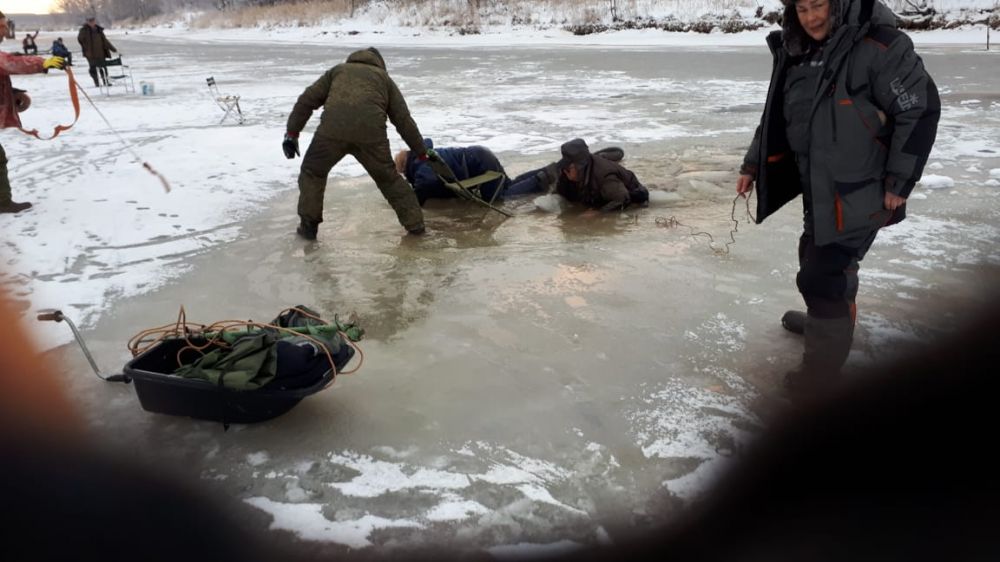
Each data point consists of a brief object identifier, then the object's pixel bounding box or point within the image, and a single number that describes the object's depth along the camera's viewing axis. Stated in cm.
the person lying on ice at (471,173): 623
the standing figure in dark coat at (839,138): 239
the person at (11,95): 525
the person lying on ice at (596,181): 561
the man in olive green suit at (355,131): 482
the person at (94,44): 1498
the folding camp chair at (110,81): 1498
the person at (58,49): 1939
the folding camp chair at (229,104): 1016
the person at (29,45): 1996
